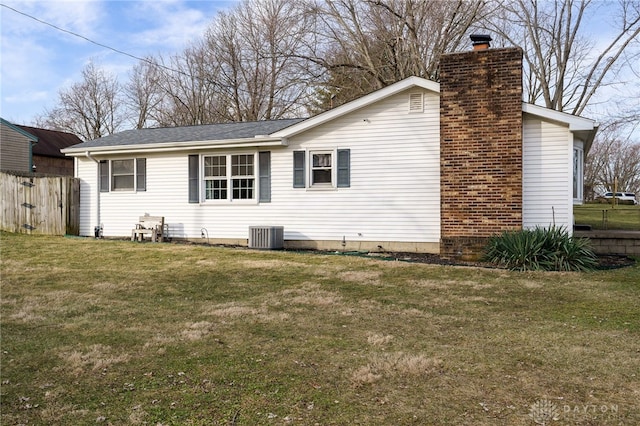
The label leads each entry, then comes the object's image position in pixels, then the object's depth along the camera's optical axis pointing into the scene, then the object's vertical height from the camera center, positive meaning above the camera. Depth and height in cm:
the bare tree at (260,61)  2627 +871
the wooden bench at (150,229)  1384 -65
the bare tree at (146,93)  3591 +880
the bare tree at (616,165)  5162 +447
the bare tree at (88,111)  3975 +809
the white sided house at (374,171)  1044 +91
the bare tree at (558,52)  2578 +859
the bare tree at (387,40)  2350 +858
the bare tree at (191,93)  3186 +797
